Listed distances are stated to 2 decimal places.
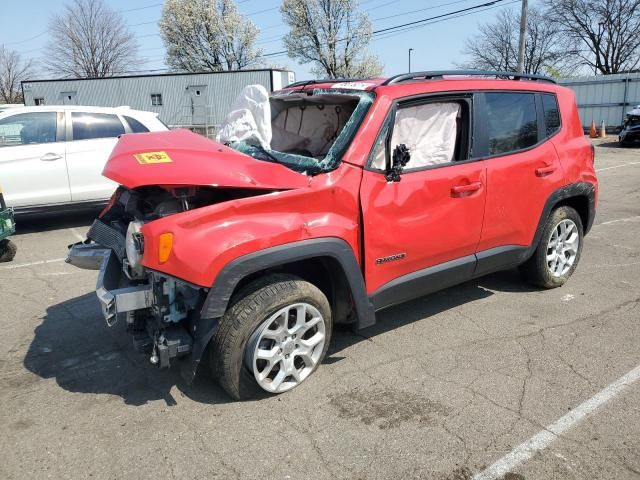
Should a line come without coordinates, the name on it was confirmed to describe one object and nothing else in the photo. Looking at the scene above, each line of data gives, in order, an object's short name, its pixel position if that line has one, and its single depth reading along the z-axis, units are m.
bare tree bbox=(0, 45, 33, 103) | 48.56
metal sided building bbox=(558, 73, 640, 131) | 22.91
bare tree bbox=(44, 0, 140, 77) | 53.62
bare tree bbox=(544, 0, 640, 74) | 42.59
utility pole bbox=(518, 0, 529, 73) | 19.58
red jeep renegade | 2.88
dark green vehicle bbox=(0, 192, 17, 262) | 5.77
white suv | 7.07
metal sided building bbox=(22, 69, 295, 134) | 33.12
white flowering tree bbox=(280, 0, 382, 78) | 47.88
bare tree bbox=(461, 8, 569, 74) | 48.81
